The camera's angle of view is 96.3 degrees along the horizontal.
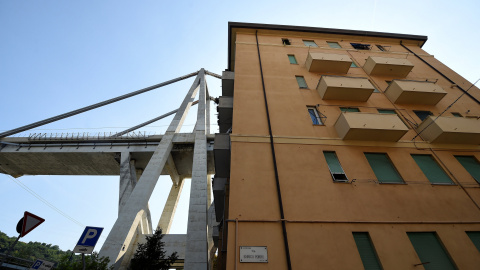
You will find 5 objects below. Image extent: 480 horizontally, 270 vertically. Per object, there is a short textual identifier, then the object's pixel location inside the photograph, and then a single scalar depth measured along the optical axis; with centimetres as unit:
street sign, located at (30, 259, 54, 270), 656
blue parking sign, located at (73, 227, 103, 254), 564
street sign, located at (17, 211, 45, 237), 528
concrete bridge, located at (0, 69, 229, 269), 1683
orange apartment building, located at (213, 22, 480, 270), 616
